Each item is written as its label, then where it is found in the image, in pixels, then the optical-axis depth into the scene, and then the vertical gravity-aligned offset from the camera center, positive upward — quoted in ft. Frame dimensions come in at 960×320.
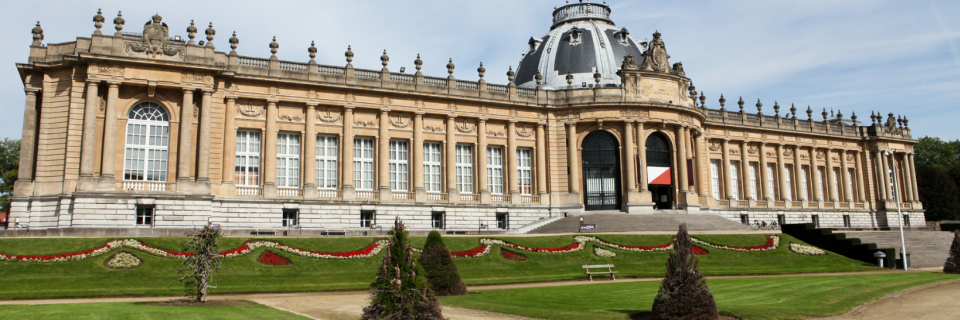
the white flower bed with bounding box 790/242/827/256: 123.03 -3.51
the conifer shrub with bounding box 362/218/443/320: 46.11 -3.59
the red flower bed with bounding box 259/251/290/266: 92.84 -2.75
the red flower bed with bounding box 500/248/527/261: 107.24 -3.12
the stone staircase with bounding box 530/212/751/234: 145.69 +2.15
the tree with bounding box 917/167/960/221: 259.80 +12.06
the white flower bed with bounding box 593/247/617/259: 112.06 -3.16
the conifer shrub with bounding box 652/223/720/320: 51.55 -4.44
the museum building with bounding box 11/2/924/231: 119.96 +20.38
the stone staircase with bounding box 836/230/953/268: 128.67 -2.94
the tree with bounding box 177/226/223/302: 65.26 -1.78
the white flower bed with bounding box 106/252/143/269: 85.30 -2.45
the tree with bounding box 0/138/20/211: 207.41 +24.07
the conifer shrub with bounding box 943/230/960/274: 101.57 -4.88
